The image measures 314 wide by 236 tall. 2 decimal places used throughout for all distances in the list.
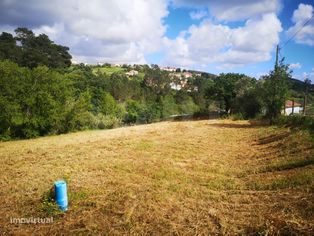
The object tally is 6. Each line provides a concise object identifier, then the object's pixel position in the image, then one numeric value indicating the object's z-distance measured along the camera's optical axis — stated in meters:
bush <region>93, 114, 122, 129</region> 38.38
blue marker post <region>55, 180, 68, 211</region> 6.26
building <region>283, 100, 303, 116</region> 58.84
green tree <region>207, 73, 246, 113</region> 45.09
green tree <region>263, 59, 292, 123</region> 23.27
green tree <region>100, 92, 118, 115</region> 54.34
